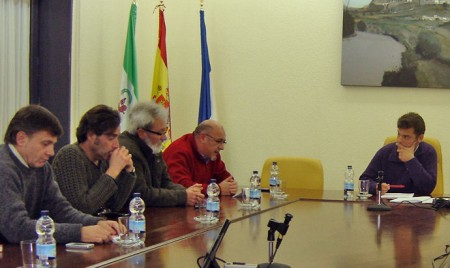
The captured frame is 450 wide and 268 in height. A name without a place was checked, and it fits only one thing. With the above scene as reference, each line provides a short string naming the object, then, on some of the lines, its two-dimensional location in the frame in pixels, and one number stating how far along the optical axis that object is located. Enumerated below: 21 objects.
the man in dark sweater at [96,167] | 3.43
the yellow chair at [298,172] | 5.50
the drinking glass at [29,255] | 2.29
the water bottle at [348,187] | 4.72
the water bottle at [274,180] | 4.80
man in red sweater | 4.91
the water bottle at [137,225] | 2.86
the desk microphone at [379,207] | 4.14
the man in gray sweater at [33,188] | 2.73
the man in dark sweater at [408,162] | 5.05
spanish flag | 6.55
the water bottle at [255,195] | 4.12
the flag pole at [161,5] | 6.70
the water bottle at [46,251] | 2.29
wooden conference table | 2.53
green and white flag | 6.16
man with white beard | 4.14
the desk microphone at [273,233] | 2.16
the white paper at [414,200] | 4.53
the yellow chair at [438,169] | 5.48
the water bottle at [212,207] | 3.58
